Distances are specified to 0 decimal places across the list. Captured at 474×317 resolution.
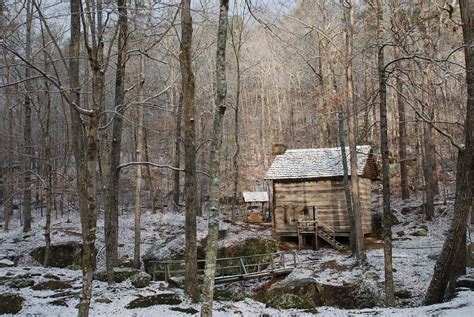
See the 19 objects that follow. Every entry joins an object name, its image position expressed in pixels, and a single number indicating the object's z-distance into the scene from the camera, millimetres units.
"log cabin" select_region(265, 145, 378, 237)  24828
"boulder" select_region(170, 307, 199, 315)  9602
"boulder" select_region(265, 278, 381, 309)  13023
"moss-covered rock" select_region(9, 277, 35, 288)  12230
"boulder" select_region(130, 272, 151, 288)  12883
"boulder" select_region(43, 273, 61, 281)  13762
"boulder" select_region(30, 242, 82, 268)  20656
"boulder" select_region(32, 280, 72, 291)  12148
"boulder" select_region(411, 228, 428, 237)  23266
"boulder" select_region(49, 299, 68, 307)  10180
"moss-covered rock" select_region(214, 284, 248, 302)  13392
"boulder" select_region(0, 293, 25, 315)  9484
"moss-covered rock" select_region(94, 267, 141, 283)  13702
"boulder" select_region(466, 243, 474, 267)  14527
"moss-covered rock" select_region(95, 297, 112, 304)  10569
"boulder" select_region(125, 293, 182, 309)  10277
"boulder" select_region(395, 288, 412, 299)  13218
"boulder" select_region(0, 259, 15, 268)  16672
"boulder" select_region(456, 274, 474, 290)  10929
